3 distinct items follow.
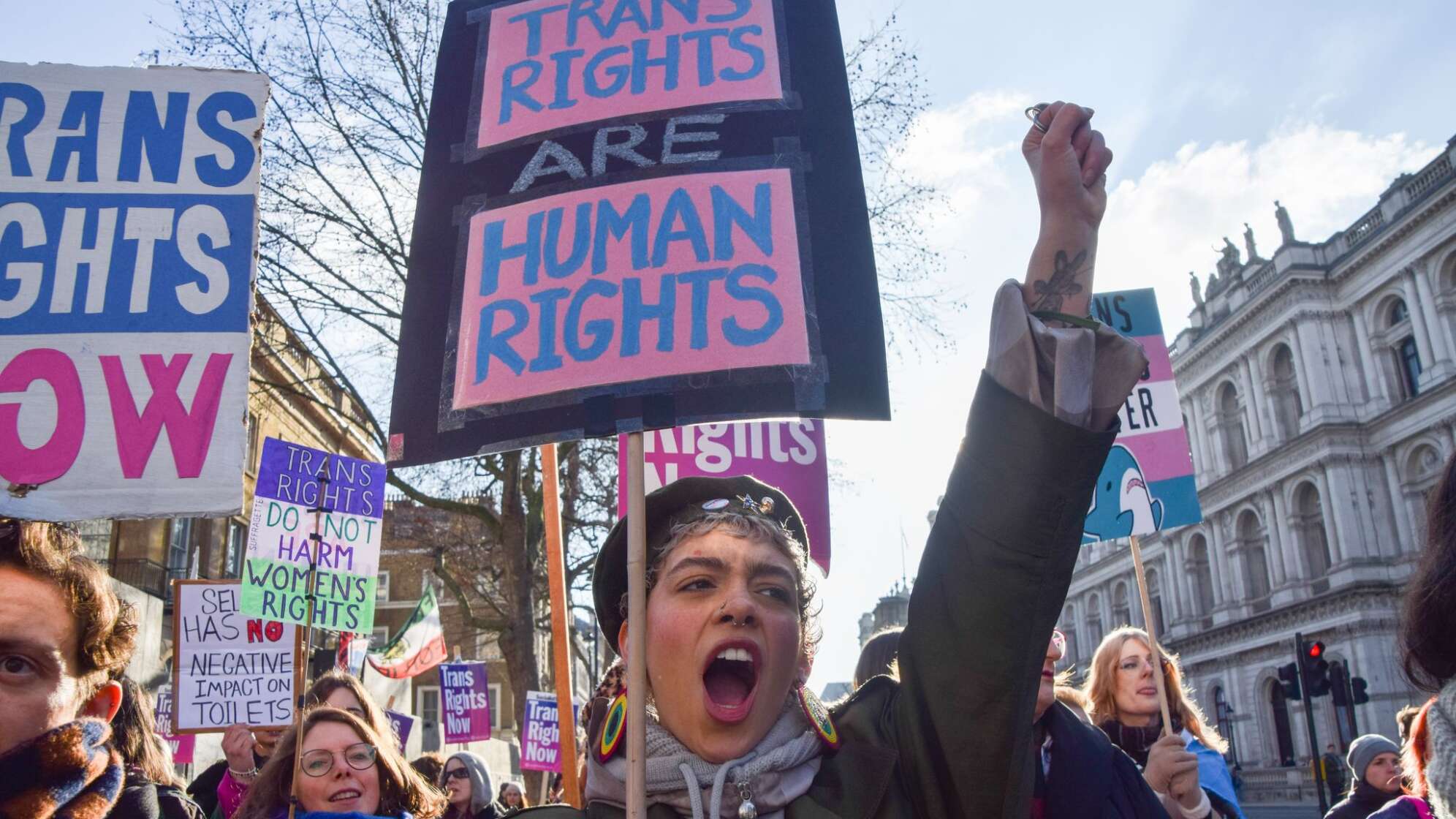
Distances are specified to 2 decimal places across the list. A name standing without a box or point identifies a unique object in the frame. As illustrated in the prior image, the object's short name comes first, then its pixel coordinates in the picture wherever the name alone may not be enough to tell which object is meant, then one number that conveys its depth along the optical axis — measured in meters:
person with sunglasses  6.80
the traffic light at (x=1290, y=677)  18.75
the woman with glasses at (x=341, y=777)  3.73
